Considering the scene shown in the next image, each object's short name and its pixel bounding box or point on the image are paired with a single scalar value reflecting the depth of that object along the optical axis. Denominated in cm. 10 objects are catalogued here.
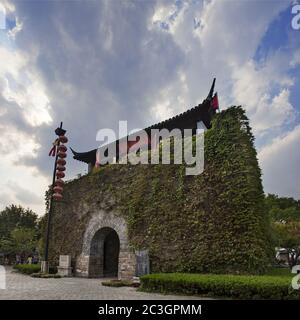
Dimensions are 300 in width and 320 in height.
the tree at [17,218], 4129
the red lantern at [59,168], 1776
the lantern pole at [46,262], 1602
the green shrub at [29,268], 1672
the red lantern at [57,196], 1736
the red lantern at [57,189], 1747
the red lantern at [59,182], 1769
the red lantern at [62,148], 1783
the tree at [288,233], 2380
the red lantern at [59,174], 1777
